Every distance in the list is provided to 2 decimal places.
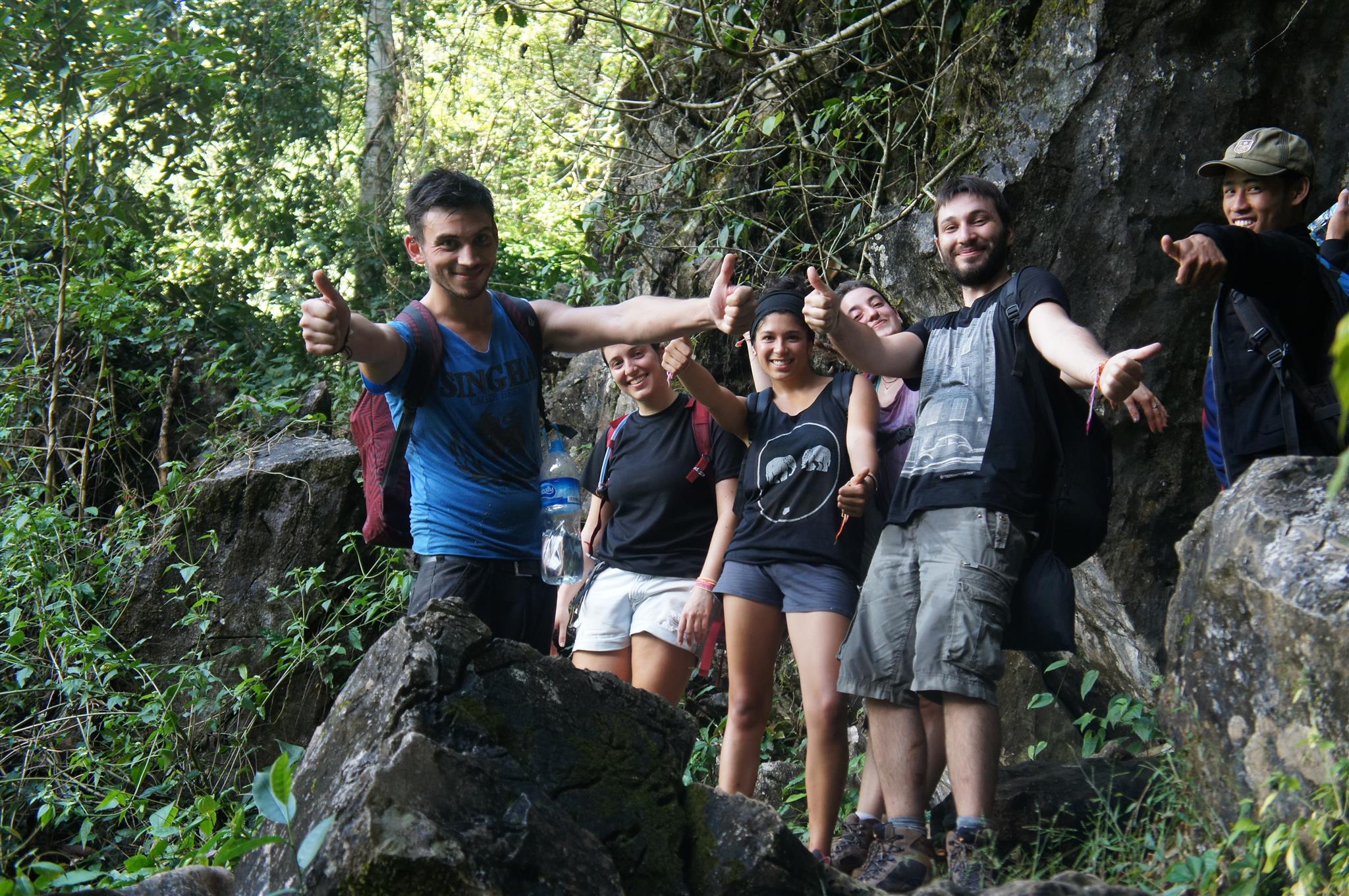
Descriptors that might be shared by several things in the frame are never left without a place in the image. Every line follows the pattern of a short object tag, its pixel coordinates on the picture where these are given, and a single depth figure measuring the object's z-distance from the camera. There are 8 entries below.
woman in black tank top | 3.77
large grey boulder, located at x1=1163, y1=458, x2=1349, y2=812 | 2.58
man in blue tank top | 3.43
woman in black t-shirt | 4.32
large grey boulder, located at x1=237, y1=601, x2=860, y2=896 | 2.14
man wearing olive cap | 3.29
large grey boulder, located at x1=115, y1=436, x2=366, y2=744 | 6.75
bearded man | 3.15
